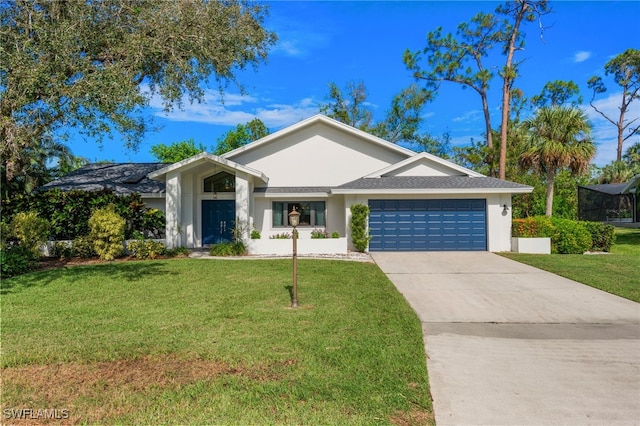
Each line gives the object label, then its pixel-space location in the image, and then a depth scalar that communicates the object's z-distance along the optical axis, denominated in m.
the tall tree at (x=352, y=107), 33.41
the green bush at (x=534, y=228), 14.52
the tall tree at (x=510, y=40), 21.64
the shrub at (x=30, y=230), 11.73
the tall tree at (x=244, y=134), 38.22
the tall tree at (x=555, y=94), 30.61
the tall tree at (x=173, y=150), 40.97
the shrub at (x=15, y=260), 9.64
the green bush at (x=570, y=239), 14.31
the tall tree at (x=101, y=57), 8.06
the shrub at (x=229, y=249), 14.08
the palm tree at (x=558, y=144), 18.81
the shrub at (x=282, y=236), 15.17
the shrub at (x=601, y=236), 14.90
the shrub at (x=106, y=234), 12.80
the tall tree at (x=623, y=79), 36.28
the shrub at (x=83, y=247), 13.09
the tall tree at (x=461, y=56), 25.62
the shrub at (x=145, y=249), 13.22
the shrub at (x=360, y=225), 14.78
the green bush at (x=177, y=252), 13.71
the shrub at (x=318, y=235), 15.36
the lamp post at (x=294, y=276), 6.32
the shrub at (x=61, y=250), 13.23
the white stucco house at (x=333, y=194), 14.80
